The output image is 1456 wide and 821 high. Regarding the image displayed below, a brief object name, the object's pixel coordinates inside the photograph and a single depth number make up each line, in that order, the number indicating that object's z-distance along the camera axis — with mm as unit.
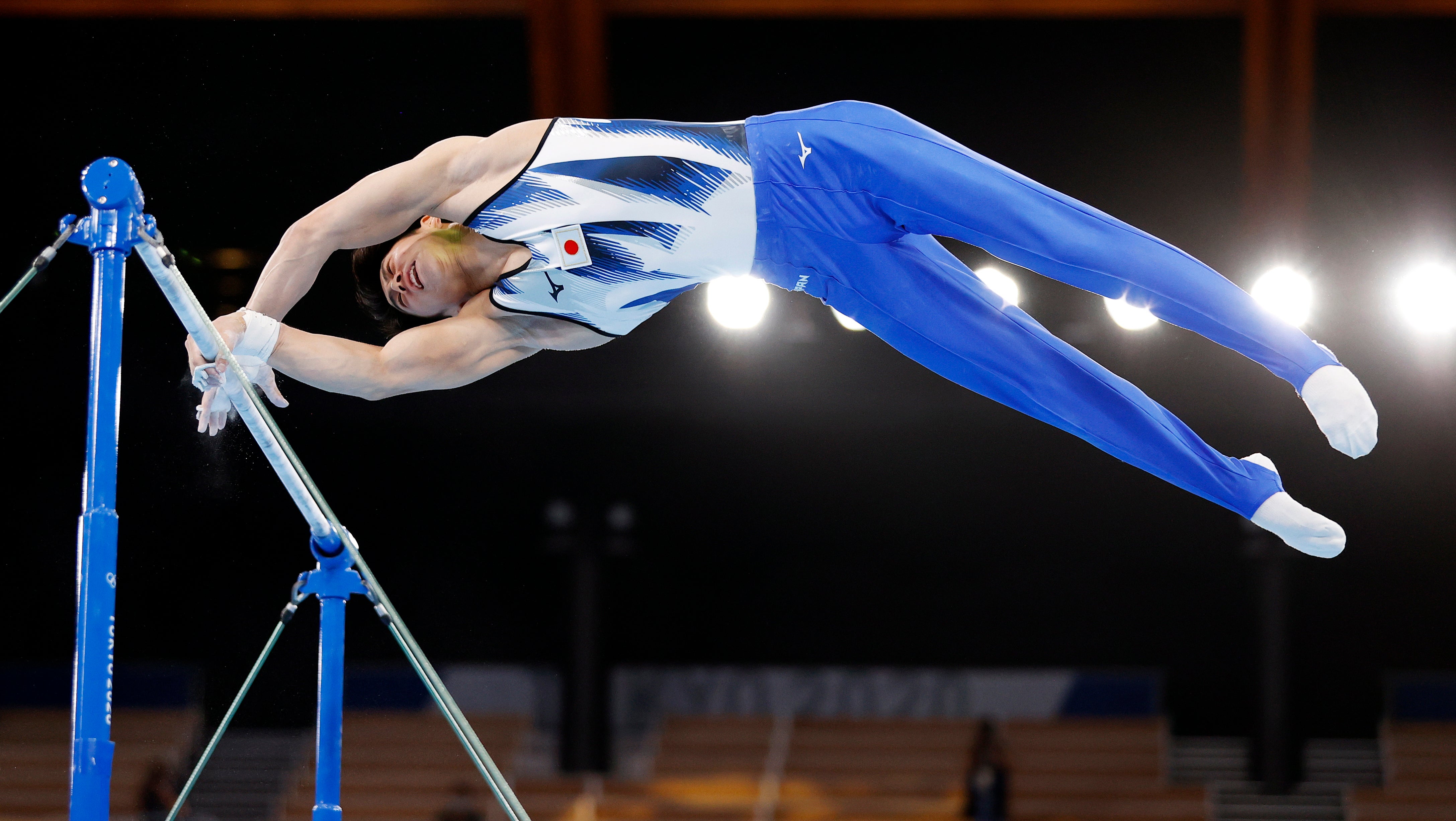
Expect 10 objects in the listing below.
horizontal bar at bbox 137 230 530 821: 4223
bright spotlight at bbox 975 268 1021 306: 12133
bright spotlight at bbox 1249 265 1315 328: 12992
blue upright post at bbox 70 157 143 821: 3580
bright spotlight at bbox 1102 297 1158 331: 13320
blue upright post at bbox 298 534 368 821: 5250
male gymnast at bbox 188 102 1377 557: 4949
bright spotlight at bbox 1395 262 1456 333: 13320
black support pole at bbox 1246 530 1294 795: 20172
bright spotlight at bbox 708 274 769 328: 13602
